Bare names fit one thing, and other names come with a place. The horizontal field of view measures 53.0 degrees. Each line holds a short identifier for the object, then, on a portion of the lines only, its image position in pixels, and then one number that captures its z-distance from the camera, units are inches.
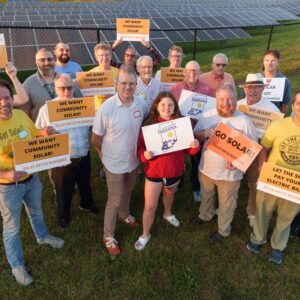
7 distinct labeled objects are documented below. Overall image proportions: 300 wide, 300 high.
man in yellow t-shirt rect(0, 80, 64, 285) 127.8
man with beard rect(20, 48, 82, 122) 174.2
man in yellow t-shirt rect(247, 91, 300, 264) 144.5
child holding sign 153.9
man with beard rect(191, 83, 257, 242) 153.1
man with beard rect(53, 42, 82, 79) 206.8
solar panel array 410.0
